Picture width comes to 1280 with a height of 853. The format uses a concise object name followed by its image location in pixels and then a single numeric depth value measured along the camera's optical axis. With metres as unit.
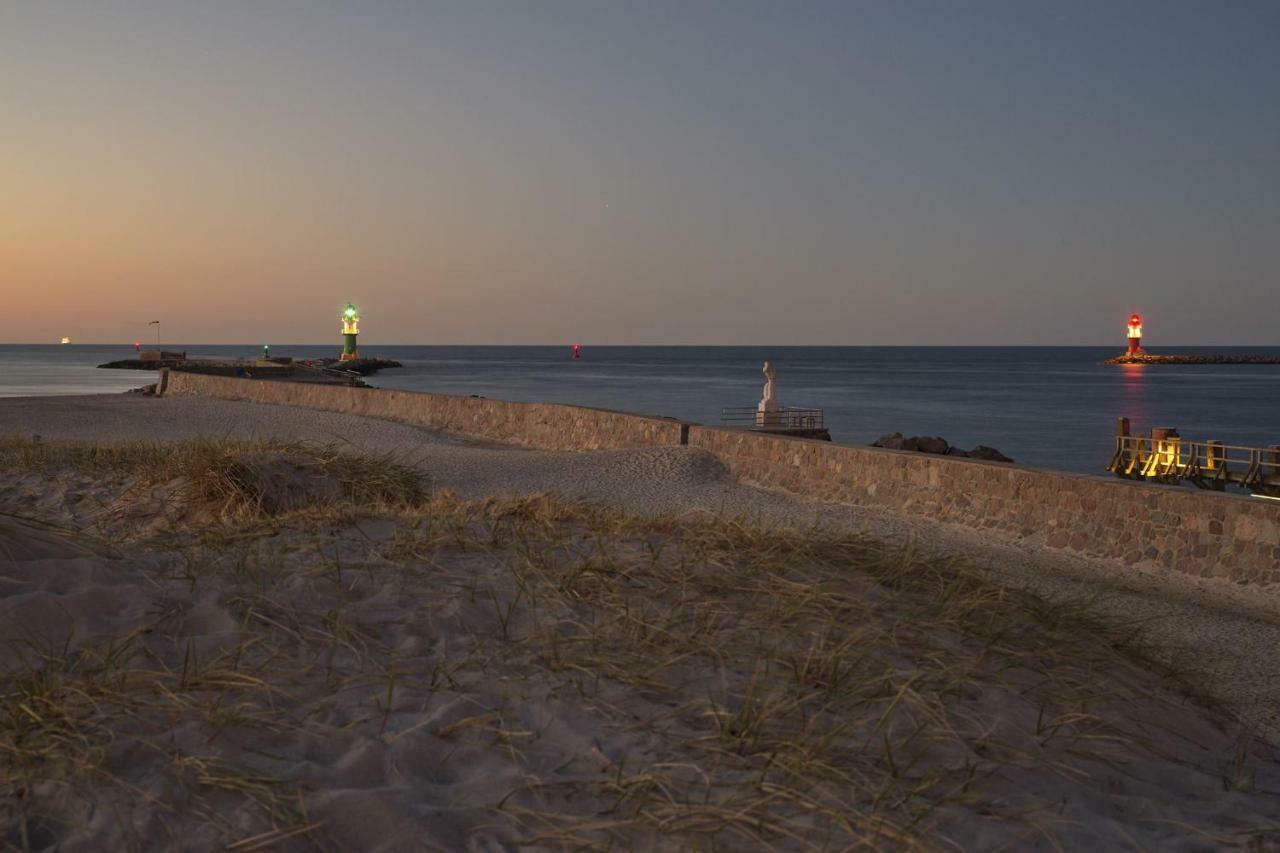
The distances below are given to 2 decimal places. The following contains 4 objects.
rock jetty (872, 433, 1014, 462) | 28.34
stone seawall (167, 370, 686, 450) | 19.38
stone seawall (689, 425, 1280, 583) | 9.26
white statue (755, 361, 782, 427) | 25.28
